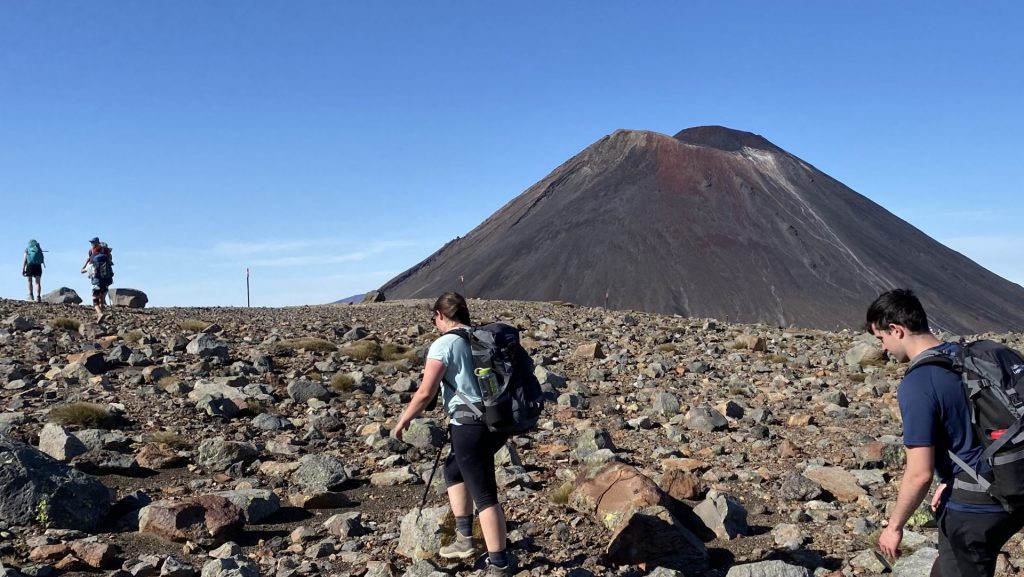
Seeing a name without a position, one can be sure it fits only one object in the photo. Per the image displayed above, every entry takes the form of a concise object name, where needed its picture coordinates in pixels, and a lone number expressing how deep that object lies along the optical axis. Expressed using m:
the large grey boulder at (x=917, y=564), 4.63
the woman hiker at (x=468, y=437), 4.55
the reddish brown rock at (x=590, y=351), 14.19
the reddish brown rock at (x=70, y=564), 4.67
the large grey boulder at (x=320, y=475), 6.87
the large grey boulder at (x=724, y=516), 5.63
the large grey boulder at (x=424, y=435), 8.03
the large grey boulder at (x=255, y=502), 5.80
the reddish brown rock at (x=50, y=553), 4.75
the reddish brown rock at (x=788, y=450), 8.11
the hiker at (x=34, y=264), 18.80
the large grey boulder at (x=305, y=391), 10.13
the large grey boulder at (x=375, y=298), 32.78
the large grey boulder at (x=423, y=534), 5.10
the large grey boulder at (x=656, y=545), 5.01
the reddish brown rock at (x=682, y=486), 6.46
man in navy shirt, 3.16
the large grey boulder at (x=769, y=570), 4.54
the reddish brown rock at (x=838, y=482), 6.57
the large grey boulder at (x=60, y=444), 7.07
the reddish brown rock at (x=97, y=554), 4.74
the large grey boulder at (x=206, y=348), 11.94
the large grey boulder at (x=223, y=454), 7.29
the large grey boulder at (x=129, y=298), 22.44
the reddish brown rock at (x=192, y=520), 5.29
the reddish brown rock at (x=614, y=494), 5.57
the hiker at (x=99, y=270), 16.30
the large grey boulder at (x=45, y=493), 5.23
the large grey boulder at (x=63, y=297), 21.12
